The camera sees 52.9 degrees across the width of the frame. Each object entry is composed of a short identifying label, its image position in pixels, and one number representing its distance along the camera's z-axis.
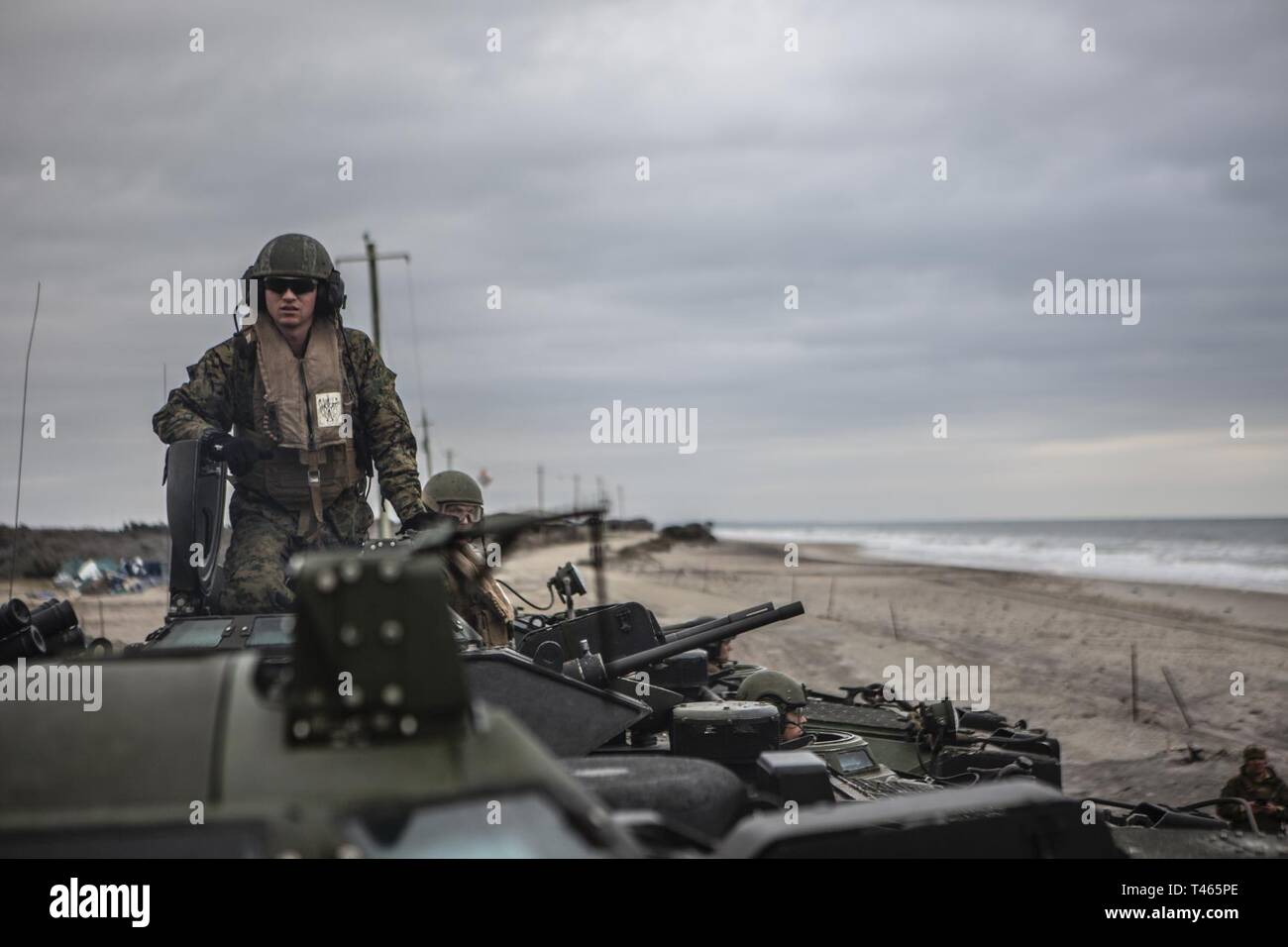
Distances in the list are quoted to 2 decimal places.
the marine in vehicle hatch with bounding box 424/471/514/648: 8.08
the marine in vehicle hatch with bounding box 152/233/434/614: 6.87
